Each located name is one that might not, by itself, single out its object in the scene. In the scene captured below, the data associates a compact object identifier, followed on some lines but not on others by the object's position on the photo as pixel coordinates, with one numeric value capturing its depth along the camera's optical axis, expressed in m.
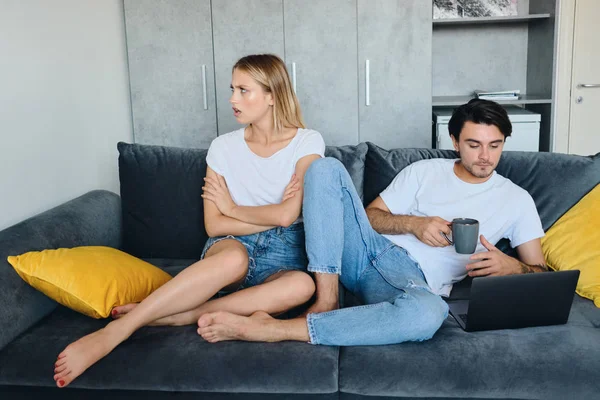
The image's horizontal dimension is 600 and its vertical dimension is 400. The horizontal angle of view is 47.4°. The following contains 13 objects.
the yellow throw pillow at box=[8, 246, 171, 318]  1.99
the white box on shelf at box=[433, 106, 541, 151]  4.04
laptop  1.79
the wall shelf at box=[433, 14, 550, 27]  4.09
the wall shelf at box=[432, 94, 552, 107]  4.08
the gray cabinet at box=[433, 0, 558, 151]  4.52
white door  4.07
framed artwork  4.48
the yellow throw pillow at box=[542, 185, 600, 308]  2.18
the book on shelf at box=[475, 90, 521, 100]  4.20
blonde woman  2.03
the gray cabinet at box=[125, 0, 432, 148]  3.99
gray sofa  1.75
